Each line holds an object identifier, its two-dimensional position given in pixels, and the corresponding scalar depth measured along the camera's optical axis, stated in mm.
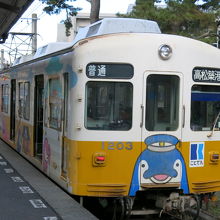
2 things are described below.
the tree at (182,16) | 14727
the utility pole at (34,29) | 25108
